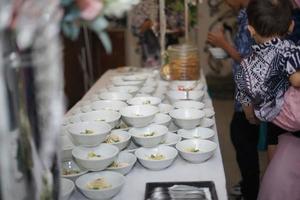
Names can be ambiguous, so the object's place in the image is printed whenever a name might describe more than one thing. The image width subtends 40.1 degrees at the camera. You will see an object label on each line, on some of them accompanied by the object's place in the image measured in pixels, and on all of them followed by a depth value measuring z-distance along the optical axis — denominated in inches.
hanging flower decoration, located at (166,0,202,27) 110.6
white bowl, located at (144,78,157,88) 94.7
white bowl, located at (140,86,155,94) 89.7
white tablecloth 50.4
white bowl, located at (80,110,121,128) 67.7
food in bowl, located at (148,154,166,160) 58.0
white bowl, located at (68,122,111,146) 57.3
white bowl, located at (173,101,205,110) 77.3
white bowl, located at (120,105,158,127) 66.0
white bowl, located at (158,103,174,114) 75.1
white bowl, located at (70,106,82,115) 76.1
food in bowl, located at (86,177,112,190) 49.3
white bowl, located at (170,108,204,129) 67.6
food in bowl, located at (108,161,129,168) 54.9
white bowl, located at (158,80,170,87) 98.3
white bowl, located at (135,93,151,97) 86.2
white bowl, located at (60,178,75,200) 47.4
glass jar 98.6
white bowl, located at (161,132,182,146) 62.6
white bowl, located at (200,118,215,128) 70.2
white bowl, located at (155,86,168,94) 92.5
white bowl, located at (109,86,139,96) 87.8
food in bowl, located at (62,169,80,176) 53.7
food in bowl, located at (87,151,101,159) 55.2
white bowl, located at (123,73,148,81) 101.0
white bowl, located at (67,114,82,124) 68.3
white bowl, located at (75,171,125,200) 47.6
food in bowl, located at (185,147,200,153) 60.7
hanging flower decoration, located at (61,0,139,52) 30.7
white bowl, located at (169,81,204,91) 88.9
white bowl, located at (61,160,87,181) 52.5
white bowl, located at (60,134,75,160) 58.2
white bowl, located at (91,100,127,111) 76.4
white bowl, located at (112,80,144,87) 95.4
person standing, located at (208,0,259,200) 90.3
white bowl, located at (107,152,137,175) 54.1
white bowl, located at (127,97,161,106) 78.2
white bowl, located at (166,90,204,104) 83.0
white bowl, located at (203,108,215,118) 74.6
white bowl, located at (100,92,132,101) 82.3
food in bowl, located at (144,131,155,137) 63.7
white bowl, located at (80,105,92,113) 76.3
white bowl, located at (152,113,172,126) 68.5
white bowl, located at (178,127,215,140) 65.7
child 67.6
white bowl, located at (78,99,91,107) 83.2
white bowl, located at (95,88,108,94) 91.4
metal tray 46.4
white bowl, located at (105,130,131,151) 60.0
